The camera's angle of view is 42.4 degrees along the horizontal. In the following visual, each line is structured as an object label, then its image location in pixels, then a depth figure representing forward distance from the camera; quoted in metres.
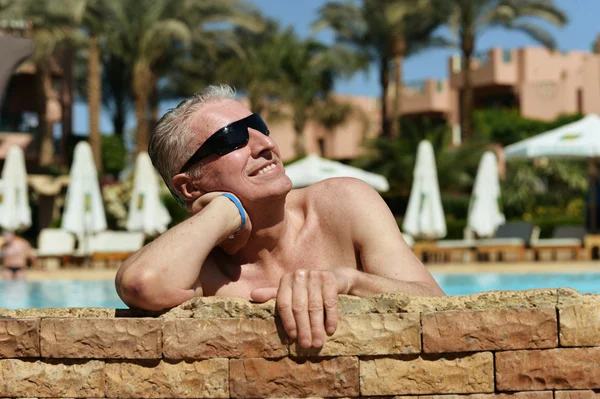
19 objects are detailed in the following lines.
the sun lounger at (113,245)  16.25
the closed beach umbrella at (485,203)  16.47
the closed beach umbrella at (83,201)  15.68
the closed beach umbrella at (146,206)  16.41
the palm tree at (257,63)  28.75
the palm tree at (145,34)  22.72
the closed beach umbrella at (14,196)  16.05
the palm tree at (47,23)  22.95
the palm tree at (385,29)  26.06
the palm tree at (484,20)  25.31
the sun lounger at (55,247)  16.42
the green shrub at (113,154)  29.67
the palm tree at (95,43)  22.74
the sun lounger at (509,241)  16.02
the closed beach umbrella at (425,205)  15.74
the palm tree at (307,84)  31.48
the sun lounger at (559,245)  15.59
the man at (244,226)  2.15
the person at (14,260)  13.63
